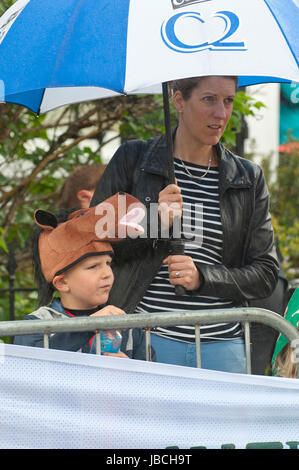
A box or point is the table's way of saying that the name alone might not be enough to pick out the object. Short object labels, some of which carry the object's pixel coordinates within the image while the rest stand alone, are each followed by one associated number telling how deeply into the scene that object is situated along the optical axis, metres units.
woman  6.45
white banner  5.16
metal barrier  5.04
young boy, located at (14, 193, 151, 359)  6.21
